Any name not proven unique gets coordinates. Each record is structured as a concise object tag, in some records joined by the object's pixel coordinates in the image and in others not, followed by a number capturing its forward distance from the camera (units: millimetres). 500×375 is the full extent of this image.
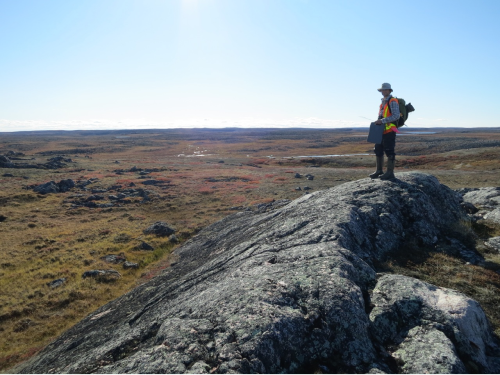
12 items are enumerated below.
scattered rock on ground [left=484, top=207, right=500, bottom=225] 13172
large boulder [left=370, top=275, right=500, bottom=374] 5508
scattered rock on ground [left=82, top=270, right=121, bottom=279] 22969
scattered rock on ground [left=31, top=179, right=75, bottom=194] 53219
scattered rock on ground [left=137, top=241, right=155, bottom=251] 28625
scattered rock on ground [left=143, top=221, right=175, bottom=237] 32250
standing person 12055
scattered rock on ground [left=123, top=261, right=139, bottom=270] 24875
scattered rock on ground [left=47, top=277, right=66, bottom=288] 22172
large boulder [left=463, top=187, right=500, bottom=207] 16797
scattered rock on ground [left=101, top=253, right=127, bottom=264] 26298
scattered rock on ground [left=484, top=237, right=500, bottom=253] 10607
